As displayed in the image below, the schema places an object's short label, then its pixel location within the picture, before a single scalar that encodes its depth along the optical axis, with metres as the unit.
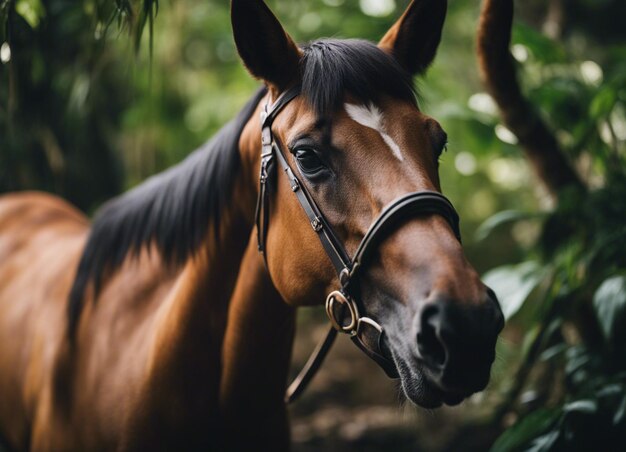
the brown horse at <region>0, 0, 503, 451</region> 1.28
